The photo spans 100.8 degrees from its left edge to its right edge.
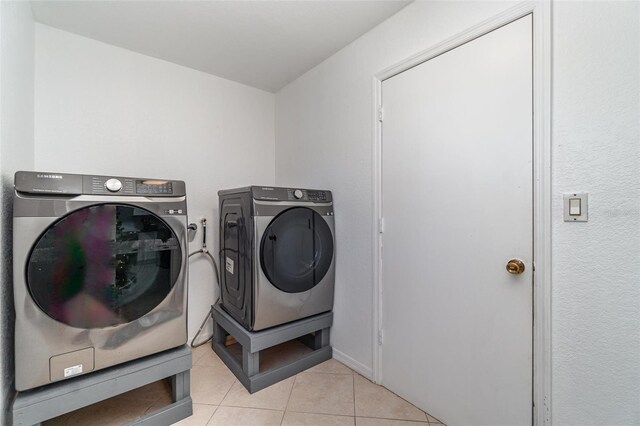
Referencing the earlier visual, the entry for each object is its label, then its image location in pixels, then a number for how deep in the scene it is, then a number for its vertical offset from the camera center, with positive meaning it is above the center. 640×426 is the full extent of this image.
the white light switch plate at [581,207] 1.02 +0.02
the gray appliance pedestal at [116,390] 1.12 -0.83
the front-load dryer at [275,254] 1.71 -0.30
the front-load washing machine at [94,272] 1.12 -0.29
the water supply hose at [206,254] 2.27 -0.41
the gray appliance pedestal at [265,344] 1.71 -1.00
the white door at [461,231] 1.20 -0.10
